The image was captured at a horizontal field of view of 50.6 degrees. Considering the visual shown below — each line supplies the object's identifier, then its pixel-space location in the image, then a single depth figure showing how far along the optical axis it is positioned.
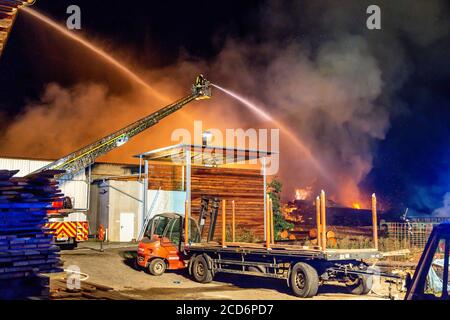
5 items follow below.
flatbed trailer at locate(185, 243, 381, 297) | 11.73
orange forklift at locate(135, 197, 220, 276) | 15.75
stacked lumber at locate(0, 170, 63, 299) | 8.81
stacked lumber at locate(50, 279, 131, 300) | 10.41
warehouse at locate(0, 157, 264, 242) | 25.45
